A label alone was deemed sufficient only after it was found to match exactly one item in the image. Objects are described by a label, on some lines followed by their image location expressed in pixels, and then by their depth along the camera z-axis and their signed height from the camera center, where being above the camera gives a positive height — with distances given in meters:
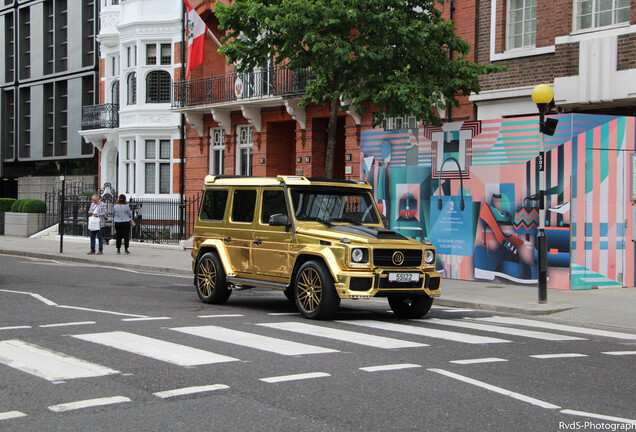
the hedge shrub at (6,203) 37.31 -0.47
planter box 34.97 -1.32
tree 16.50 +3.20
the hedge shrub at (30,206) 35.16 -0.57
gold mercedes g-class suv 10.70 -0.74
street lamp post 13.53 +0.21
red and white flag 26.25 +5.26
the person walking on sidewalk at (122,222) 24.97 -0.87
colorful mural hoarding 15.65 +0.07
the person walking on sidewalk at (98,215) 25.22 -0.67
